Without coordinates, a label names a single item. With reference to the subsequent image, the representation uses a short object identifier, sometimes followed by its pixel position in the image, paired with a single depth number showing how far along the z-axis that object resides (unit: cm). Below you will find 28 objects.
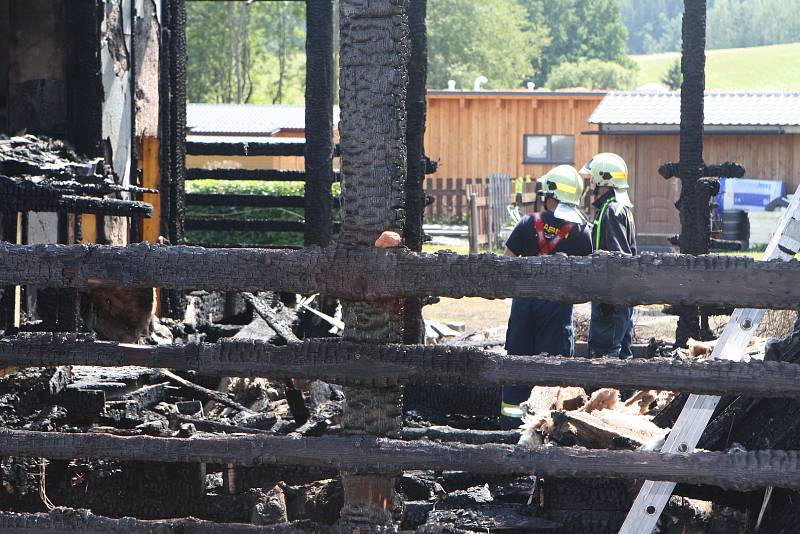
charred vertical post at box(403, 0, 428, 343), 1615
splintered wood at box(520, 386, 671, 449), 1075
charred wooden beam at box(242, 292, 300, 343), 1654
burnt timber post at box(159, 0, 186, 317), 2120
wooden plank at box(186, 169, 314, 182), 2495
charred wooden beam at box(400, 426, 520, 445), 1241
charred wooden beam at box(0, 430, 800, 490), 758
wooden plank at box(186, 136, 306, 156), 2437
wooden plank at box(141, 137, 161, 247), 2132
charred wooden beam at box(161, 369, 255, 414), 1489
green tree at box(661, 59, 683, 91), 15529
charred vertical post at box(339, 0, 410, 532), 771
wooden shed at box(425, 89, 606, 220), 6471
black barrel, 4787
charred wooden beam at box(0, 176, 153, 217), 1292
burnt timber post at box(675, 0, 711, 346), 1706
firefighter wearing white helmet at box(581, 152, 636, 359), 1717
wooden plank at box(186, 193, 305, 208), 2440
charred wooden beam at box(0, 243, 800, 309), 730
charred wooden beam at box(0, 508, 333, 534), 786
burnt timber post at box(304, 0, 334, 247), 1838
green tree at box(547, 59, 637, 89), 17253
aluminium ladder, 860
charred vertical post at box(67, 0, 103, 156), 1765
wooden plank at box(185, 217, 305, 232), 2503
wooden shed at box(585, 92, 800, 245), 4942
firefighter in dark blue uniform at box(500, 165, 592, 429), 1609
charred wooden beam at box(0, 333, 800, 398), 749
